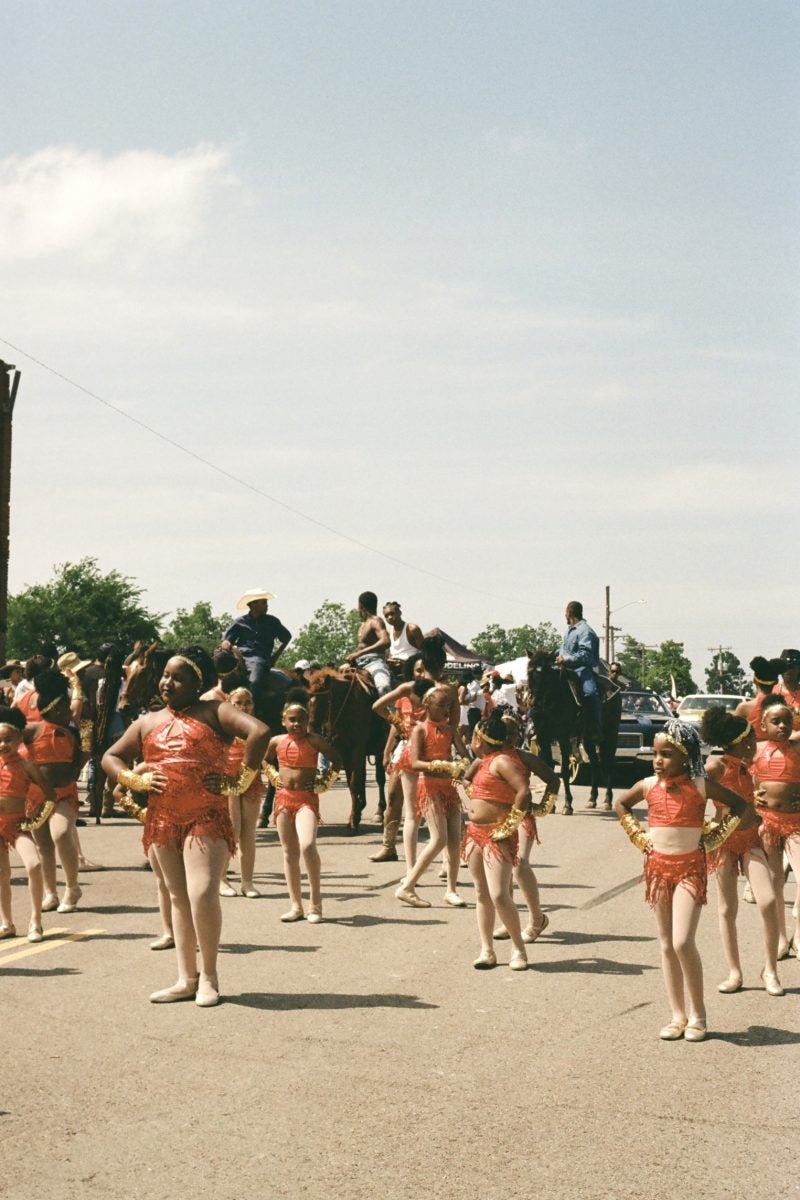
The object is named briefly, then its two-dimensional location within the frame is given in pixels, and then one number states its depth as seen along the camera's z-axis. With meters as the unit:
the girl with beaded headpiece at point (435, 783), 11.44
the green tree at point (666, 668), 155.00
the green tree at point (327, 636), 155.38
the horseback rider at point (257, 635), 17.28
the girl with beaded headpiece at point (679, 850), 7.41
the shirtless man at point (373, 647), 18.03
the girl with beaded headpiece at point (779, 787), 9.30
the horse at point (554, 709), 19.92
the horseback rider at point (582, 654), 20.61
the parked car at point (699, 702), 35.22
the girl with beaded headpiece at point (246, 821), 12.38
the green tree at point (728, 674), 172.25
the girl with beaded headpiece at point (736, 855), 8.54
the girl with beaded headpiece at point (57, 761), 11.16
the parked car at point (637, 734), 25.64
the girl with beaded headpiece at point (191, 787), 8.03
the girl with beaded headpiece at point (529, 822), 9.53
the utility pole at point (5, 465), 53.53
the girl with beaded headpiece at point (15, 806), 10.14
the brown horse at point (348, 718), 17.73
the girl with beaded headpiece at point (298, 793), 10.77
